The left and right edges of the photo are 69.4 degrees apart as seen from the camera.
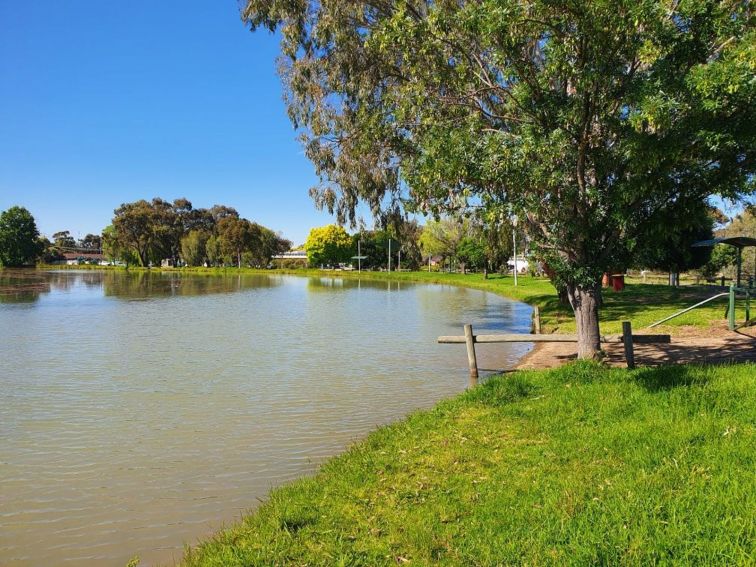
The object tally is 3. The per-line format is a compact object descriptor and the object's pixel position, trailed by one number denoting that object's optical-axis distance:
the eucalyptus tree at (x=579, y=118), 6.56
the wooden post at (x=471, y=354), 10.85
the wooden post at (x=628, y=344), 9.11
